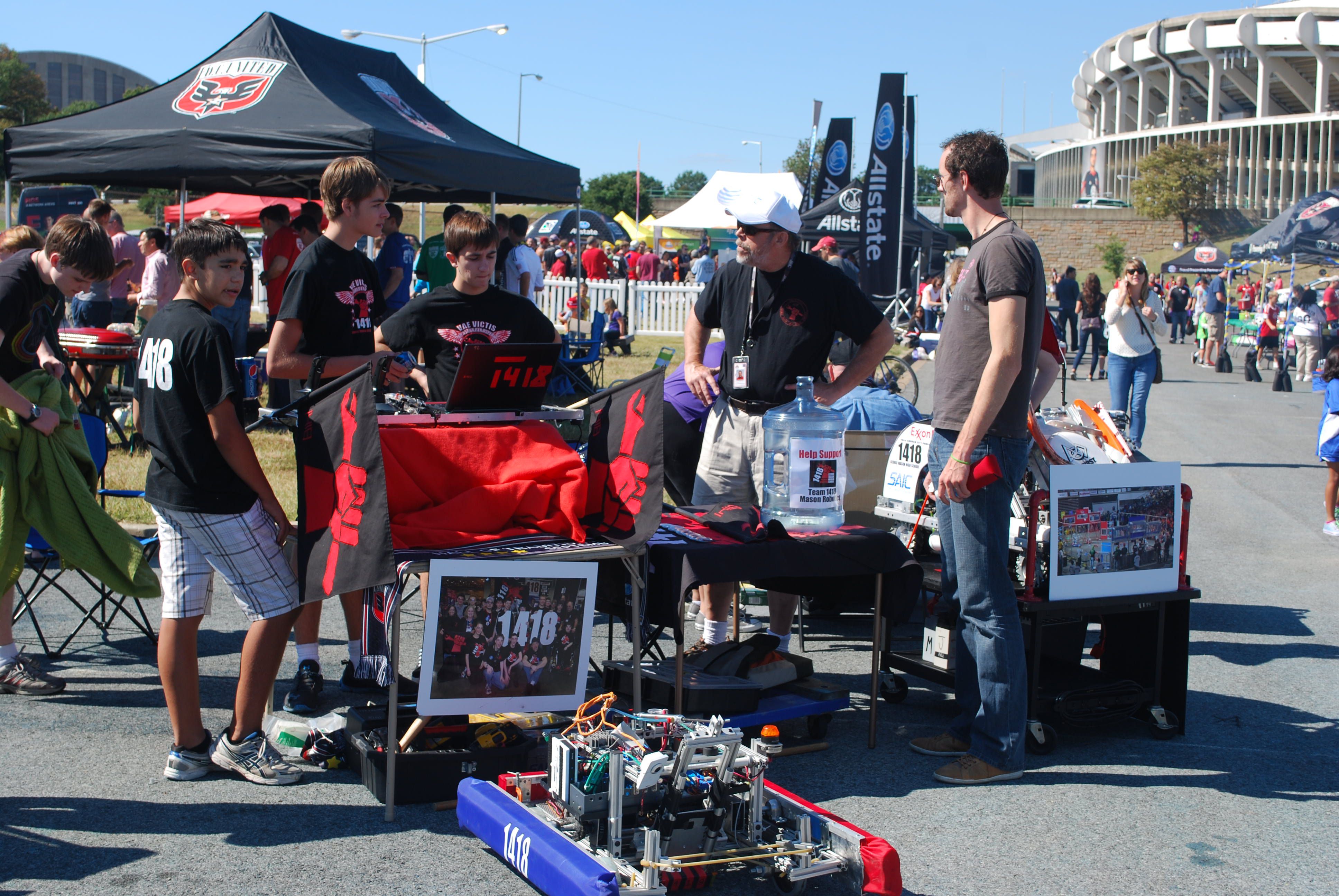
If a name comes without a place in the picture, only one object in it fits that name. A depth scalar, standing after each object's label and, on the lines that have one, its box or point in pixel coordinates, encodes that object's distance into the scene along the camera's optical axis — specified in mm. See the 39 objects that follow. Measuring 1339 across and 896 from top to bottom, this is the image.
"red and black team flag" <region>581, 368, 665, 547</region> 3861
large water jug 4371
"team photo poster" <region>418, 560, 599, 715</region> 3467
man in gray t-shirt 3816
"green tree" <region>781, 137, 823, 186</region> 76312
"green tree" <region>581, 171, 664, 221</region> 73750
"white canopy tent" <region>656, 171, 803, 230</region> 27203
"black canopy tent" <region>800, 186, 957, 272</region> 24875
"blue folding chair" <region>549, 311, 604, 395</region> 9664
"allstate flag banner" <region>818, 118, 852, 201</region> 27844
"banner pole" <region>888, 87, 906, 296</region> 17469
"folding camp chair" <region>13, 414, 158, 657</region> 4781
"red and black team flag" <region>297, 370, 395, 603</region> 3324
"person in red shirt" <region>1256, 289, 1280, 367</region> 23234
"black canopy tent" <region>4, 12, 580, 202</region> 9586
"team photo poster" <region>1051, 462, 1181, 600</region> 4289
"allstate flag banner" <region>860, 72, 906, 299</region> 17625
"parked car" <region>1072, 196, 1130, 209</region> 82431
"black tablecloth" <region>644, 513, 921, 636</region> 3834
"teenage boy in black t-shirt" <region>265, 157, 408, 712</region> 4566
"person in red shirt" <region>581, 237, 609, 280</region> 25281
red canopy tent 22453
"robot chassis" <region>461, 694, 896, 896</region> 3020
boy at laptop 4438
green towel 4215
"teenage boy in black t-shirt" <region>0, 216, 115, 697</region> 4336
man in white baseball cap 4574
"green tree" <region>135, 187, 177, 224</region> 53250
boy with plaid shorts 3535
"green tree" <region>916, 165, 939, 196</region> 95431
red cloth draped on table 3660
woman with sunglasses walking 10328
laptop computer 3893
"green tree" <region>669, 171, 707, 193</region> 97250
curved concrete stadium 82375
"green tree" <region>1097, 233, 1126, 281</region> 64375
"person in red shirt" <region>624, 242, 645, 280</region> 30750
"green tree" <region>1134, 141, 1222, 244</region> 71688
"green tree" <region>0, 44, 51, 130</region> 66125
